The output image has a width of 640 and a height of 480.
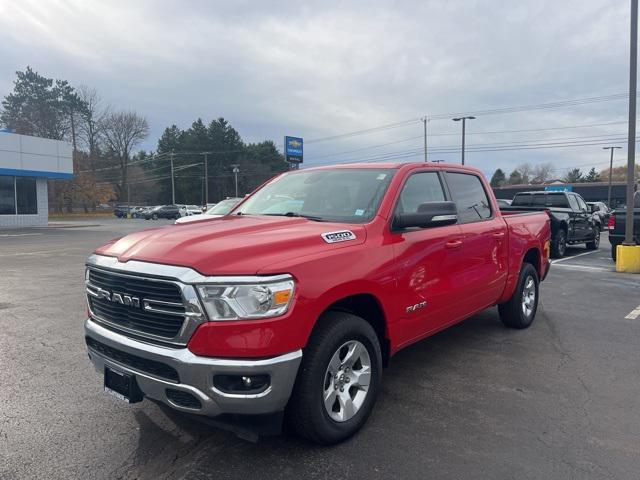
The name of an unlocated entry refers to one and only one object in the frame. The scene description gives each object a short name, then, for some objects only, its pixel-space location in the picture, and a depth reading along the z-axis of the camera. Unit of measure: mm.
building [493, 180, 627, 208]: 66062
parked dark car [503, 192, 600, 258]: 13211
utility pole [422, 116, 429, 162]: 47231
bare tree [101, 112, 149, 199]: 71750
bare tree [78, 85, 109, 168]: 67125
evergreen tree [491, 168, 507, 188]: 110094
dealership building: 28344
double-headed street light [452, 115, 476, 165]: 37750
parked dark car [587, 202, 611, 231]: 20175
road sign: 28156
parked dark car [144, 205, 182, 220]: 53156
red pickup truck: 2604
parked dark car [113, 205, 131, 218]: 58469
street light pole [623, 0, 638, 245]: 10570
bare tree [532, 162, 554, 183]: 111112
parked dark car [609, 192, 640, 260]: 11648
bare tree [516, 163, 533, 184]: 111125
